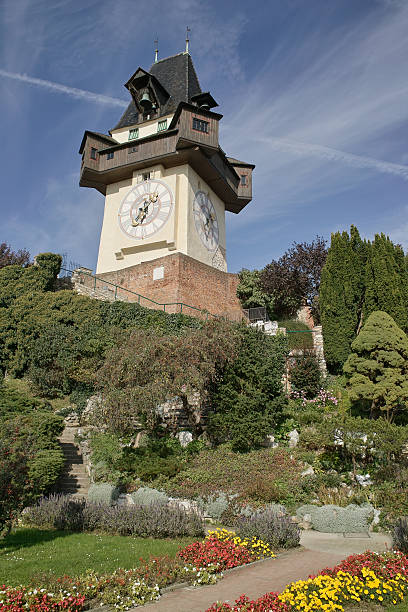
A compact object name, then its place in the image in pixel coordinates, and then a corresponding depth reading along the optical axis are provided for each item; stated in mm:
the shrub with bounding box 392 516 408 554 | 6421
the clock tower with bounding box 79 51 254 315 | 22703
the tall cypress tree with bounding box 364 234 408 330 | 17391
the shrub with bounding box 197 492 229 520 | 9086
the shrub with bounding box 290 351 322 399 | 16219
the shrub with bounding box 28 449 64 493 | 9984
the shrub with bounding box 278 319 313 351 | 18452
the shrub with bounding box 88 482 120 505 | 9906
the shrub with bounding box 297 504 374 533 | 8281
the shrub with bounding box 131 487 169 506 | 9586
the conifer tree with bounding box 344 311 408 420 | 13492
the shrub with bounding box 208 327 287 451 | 12359
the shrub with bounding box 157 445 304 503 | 9703
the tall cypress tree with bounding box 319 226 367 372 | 17906
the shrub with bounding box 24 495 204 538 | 7840
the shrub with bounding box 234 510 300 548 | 7180
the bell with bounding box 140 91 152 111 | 26828
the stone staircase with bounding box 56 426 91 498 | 11195
